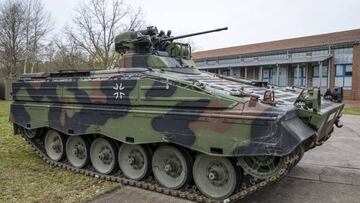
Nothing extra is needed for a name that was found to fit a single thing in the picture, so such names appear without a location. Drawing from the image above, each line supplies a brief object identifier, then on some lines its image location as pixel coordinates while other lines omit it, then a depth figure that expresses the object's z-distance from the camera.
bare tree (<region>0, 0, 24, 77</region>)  35.69
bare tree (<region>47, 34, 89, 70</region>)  30.88
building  34.94
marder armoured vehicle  5.50
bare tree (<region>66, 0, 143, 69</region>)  28.38
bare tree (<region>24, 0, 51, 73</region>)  37.25
